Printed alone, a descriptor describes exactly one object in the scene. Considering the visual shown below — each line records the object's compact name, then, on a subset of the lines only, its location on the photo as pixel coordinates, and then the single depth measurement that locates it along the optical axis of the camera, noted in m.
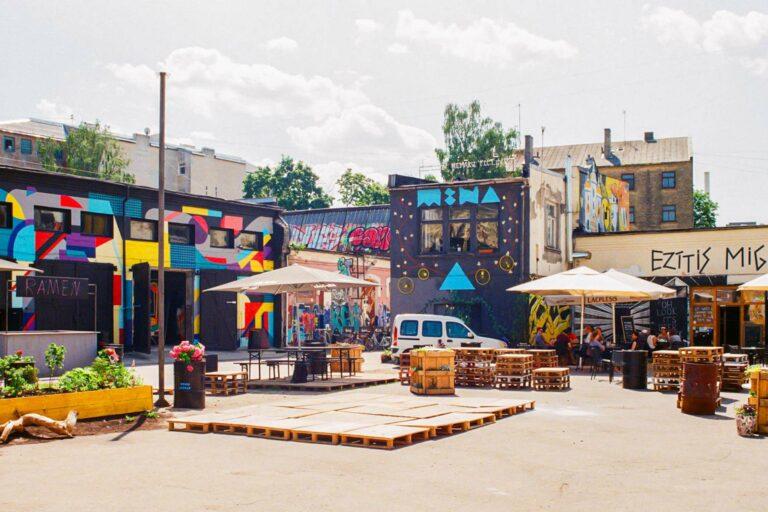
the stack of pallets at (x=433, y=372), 18.66
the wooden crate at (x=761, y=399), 13.01
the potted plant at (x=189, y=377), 16.17
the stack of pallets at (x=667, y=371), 19.95
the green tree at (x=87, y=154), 65.88
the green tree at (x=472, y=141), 70.81
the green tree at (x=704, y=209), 92.94
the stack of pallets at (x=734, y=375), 20.28
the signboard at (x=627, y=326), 32.84
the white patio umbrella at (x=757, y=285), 20.06
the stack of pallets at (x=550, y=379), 19.98
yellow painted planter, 13.18
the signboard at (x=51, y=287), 22.59
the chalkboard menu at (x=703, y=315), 31.59
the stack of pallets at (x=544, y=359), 22.72
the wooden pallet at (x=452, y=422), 12.87
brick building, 78.19
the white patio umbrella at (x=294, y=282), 21.27
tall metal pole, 16.44
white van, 26.44
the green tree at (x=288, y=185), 86.62
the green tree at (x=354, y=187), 91.69
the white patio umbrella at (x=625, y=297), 23.52
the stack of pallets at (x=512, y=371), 20.58
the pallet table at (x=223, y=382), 18.99
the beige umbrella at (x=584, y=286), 22.88
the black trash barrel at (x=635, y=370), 20.42
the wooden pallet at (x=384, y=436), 11.77
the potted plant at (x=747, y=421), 12.88
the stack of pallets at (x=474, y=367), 20.95
